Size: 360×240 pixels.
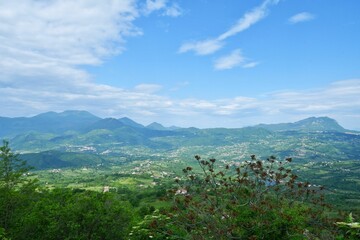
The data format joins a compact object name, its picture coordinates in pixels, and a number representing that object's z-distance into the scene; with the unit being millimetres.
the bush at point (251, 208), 16422
